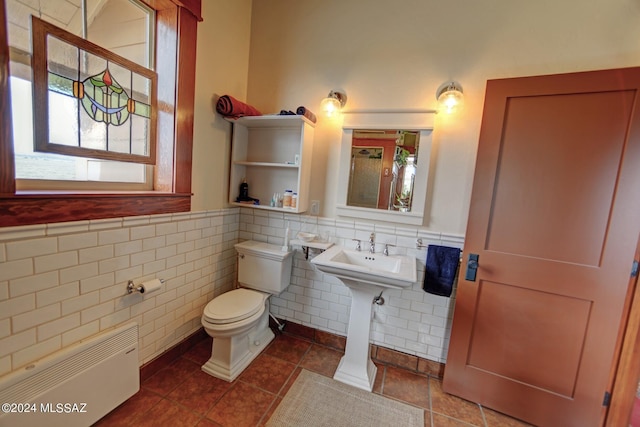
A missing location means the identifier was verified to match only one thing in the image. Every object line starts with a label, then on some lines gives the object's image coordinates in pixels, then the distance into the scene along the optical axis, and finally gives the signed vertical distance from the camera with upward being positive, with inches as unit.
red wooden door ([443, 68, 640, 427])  54.0 -8.1
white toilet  67.9 -36.0
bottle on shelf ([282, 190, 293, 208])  81.6 -4.5
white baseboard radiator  42.1 -41.1
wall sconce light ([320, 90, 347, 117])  76.4 +26.2
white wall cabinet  80.0 +8.7
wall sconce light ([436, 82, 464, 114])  65.4 +26.7
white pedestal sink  62.9 -26.7
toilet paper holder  59.9 -27.3
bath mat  59.3 -53.9
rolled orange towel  75.6 +22.0
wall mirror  72.8 +8.5
